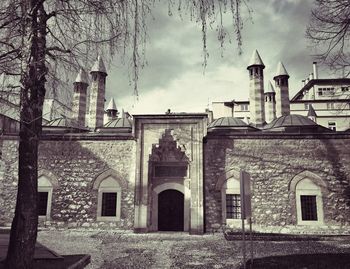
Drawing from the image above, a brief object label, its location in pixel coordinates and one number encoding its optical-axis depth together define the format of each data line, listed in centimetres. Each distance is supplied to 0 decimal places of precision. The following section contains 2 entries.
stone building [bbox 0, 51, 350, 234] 1145
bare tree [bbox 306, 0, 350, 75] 622
